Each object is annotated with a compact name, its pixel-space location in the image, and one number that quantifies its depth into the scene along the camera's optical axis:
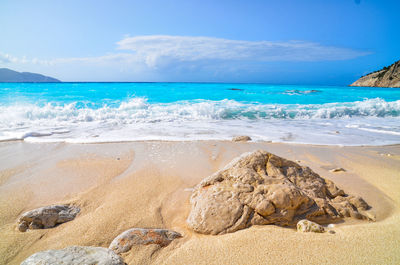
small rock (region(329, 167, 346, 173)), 4.17
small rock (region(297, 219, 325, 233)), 2.18
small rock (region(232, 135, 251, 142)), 6.48
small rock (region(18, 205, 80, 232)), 2.45
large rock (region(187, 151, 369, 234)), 2.35
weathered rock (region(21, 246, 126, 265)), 1.59
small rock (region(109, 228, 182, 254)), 2.04
